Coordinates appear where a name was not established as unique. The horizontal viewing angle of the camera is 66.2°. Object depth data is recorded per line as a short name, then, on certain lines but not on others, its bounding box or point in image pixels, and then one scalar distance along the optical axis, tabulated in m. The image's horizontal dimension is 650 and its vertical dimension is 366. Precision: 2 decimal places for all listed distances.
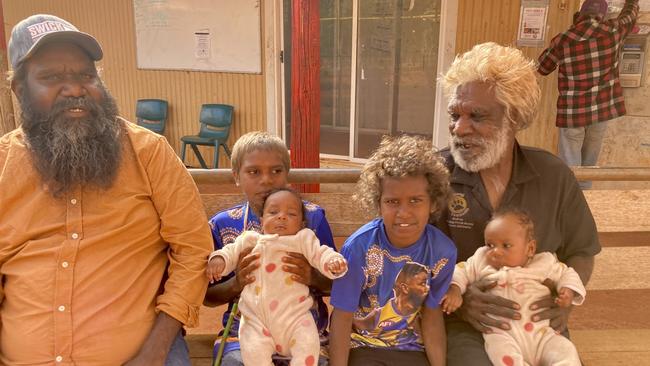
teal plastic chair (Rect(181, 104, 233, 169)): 7.69
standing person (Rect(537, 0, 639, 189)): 5.05
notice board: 7.43
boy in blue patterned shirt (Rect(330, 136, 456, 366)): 1.99
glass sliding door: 7.02
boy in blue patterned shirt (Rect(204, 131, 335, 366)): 2.22
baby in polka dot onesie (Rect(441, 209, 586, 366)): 1.99
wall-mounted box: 6.20
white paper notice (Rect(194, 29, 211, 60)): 7.70
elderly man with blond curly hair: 2.23
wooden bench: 2.46
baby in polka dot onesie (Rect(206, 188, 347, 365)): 1.96
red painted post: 4.43
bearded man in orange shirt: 1.87
